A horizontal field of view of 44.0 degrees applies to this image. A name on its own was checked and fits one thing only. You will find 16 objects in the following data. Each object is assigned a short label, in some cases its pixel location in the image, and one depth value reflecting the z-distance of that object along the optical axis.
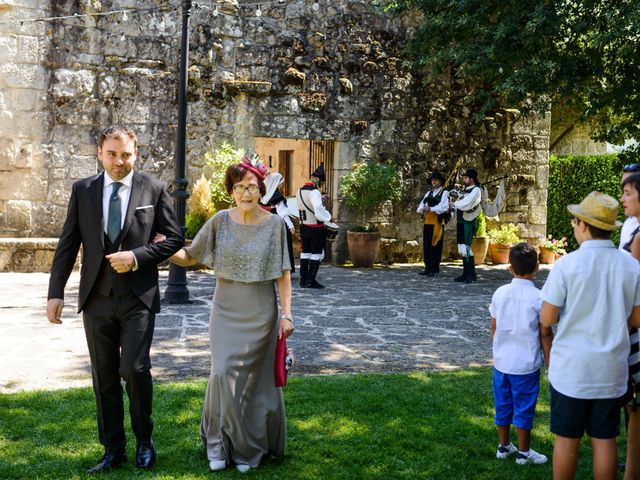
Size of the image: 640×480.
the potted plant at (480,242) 15.13
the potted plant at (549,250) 15.71
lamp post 9.47
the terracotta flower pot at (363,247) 13.89
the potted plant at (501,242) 15.31
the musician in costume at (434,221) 13.39
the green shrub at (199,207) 12.47
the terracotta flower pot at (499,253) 15.30
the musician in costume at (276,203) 10.30
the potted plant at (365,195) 13.95
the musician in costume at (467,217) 12.66
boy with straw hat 3.48
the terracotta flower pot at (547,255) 15.73
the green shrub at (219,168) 12.80
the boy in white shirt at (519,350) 4.35
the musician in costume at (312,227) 11.57
